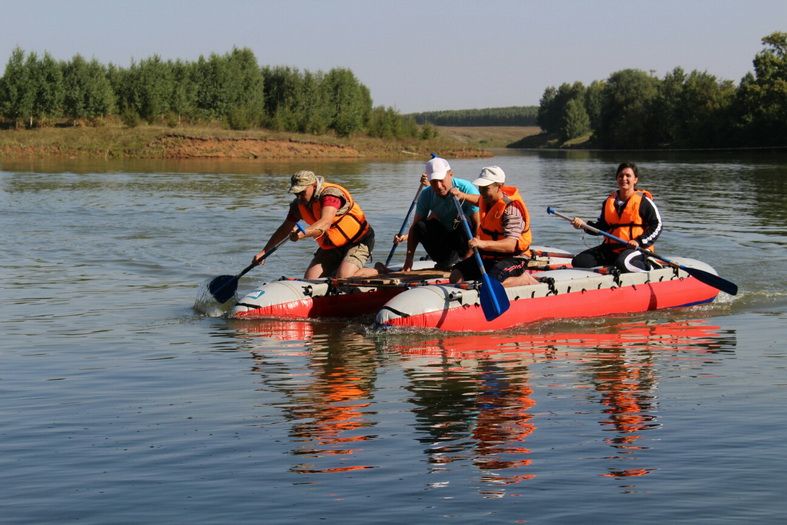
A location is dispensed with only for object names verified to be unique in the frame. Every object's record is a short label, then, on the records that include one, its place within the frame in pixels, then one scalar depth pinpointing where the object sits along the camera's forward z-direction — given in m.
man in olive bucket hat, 11.33
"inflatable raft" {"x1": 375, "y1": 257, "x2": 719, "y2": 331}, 10.62
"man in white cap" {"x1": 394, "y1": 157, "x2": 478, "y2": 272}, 11.70
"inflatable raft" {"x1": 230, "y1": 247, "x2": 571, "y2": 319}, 11.44
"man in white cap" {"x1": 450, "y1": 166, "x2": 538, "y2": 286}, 10.51
